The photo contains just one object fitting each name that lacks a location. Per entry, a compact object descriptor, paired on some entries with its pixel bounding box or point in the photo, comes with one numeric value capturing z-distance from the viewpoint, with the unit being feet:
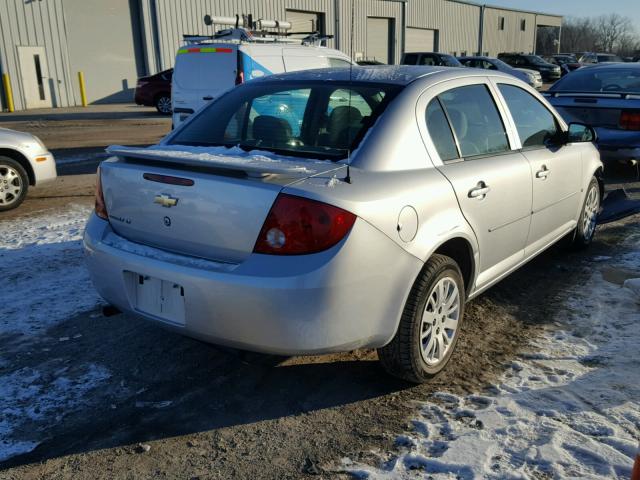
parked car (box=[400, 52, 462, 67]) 75.00
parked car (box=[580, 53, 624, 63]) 147.59
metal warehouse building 74.95
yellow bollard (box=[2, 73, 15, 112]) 73.67
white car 23.43
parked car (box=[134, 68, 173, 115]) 69.21
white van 33.78
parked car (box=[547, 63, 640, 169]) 25.58
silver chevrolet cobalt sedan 8.74
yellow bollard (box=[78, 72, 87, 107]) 81.15
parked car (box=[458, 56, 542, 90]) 81.46
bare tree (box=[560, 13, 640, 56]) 299.58
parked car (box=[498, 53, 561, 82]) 114.52
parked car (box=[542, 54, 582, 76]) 118.73
